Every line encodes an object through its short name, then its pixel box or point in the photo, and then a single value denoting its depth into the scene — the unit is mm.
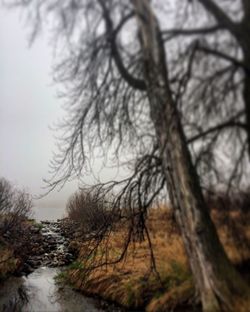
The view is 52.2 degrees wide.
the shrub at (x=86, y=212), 7209
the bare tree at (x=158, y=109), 4011
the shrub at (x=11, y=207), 11708
